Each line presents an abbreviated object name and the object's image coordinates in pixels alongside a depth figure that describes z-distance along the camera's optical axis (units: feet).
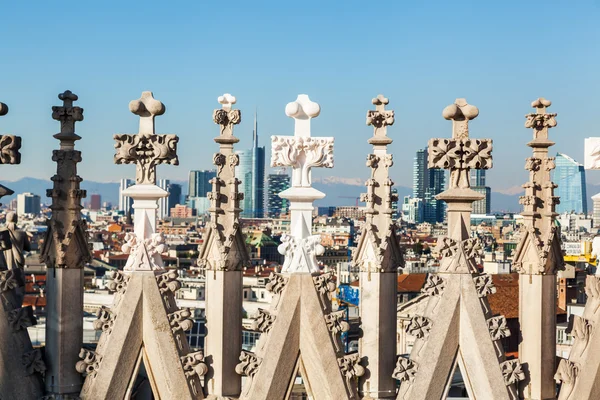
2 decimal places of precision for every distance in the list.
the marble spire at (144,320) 44.67
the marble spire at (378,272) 45.70
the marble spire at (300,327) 44.91
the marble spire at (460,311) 45.57
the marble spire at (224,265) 45.04
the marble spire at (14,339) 44.17
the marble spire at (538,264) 46.68
